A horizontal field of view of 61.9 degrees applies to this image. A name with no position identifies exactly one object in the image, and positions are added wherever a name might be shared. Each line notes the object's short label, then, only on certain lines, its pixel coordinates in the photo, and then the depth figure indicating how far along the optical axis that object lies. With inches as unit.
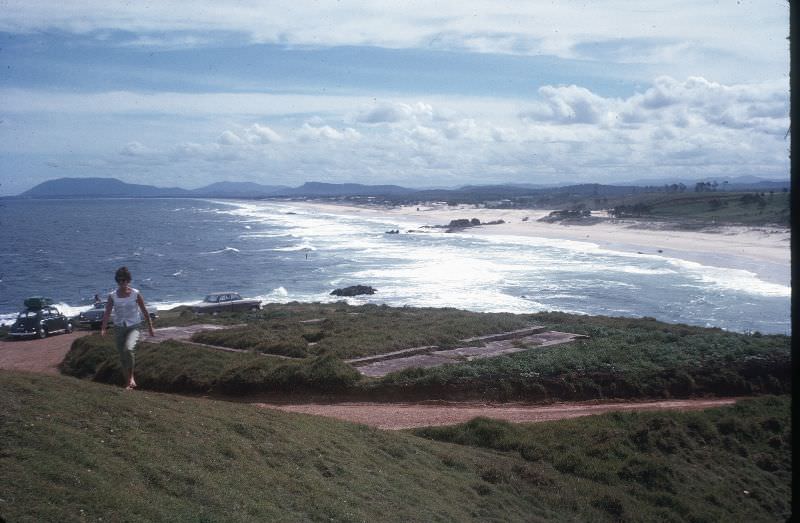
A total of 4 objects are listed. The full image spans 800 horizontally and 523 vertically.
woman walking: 319.0
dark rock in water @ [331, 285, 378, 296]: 1521.0
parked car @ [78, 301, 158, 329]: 1041.5
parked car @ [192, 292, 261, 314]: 1268.9
